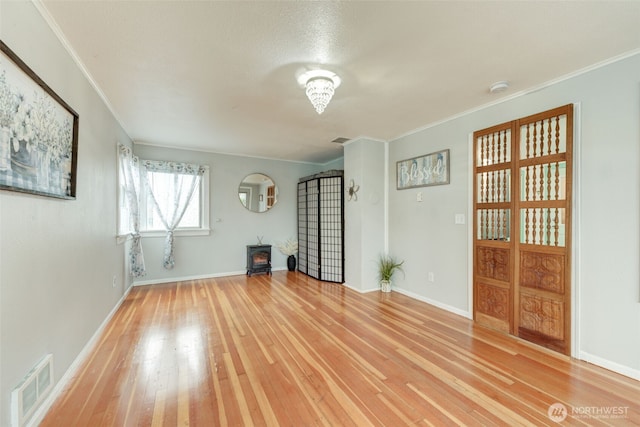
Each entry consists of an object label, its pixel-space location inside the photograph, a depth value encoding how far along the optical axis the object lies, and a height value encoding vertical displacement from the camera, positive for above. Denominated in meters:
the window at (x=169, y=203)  4.39 +0.14
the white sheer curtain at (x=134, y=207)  3.59 +0.06
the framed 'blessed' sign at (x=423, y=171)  3.32 +0.58
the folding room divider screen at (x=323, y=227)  4.57 -0.28
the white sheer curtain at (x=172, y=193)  4.38 +0.33
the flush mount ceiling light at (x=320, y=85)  2.12 +1.05
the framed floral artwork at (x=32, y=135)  1.20 +0.43
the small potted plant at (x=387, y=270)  4.02 -0.93
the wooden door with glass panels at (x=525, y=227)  2.26 -0.16
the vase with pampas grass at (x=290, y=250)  5.56 -0.84
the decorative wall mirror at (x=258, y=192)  5.28 +0.41
